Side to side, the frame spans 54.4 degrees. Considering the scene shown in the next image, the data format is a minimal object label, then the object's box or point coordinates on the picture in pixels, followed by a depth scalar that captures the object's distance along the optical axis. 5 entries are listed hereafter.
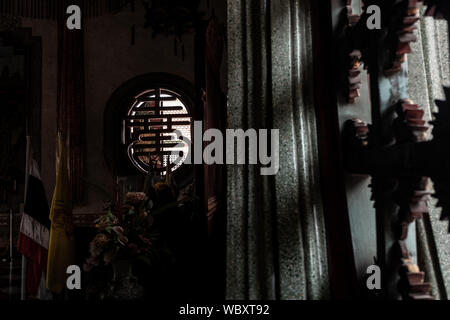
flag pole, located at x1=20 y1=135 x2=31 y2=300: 2.80
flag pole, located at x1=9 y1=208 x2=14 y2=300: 4.08
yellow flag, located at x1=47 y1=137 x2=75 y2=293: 2.62
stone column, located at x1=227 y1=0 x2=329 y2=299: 1.27
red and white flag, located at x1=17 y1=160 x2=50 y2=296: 2.80
